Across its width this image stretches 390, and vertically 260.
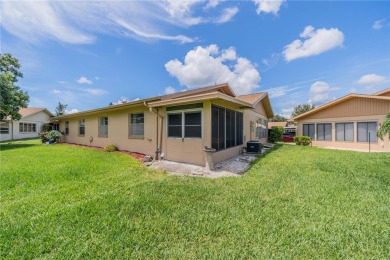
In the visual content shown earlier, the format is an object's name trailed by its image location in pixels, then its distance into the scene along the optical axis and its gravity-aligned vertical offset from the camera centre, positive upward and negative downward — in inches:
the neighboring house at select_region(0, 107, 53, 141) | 887.7 +33.6
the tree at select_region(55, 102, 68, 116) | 1672.0 +228.2
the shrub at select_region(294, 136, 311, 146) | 654.5 -40.0
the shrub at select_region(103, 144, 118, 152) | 424.8 -45.1
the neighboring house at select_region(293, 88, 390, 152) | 522.3 +29.0
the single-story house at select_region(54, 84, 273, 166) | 276.3 +10.3
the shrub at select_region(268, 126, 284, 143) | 745.3 -17.9
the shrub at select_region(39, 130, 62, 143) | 650.2 -21.1
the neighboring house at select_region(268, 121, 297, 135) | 1196.9 +43.5
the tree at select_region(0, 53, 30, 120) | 535.8 +134.4
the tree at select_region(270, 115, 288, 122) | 2425.0 +183.3
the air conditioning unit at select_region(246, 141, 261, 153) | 422.2 -42.7
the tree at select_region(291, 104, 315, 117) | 1708.9 +229.5
